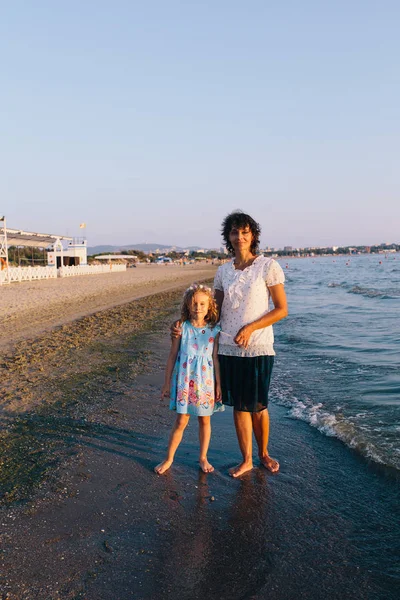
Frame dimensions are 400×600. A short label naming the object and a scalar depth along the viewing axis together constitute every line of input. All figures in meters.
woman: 3.58
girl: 3.67
